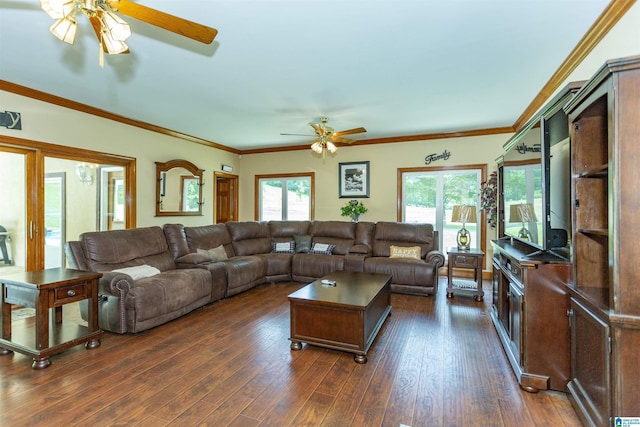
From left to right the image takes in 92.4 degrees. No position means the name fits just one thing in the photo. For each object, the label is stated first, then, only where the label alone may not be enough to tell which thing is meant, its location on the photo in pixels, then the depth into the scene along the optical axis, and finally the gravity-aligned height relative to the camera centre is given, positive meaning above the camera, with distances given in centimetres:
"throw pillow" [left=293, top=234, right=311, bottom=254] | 575 -54
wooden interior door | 762 +39
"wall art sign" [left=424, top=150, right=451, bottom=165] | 593 +112
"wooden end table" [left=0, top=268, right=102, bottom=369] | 242 -78
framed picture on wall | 659 +76
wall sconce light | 456 +65
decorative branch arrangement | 520 +31
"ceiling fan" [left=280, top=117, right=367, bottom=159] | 458 +122
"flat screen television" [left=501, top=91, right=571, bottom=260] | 232 +25
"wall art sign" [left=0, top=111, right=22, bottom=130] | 359 +113
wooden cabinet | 211 -77
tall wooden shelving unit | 148 -33
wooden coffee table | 262 -93
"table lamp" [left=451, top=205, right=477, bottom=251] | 459 -6
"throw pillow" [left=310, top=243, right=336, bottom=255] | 554 -62
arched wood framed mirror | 566 +52
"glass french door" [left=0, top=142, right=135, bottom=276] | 386 +18
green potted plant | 642 +9
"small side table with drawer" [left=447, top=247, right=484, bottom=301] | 429 -73
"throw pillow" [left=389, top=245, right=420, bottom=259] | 491 -61
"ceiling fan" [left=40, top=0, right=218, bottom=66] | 157 +107
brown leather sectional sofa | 311 -66
